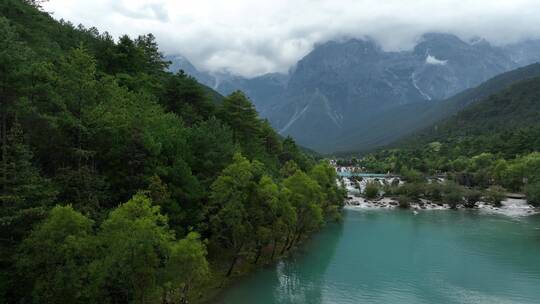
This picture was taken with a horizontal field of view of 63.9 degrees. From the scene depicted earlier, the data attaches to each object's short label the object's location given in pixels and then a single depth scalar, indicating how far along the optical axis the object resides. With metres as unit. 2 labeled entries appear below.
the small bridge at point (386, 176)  190.40
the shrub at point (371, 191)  130.25
